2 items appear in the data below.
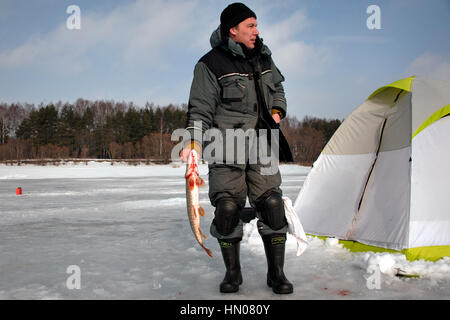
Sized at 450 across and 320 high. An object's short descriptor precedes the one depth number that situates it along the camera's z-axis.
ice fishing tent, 3.14
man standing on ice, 2.49
